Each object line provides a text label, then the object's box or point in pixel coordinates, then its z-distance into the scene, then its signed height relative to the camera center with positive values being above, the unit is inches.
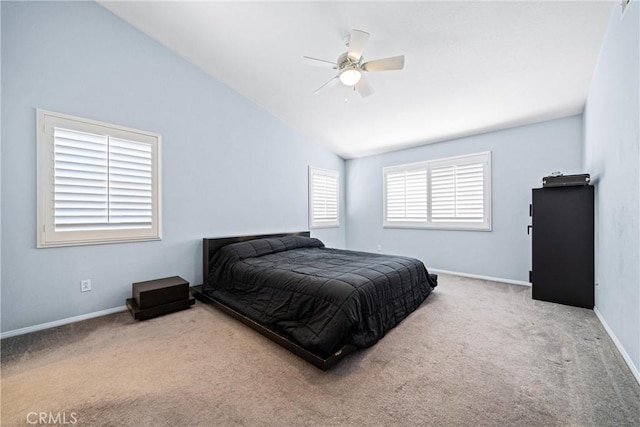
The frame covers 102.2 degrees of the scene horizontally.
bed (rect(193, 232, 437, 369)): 80.0 -30.9
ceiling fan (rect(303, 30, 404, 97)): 95.9 +59.6
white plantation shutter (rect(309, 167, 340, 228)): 214.1 +12.8
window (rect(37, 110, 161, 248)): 101.4 +13.2
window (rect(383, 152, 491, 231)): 171.2 +14.3
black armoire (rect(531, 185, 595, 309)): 116.1 -15.0
